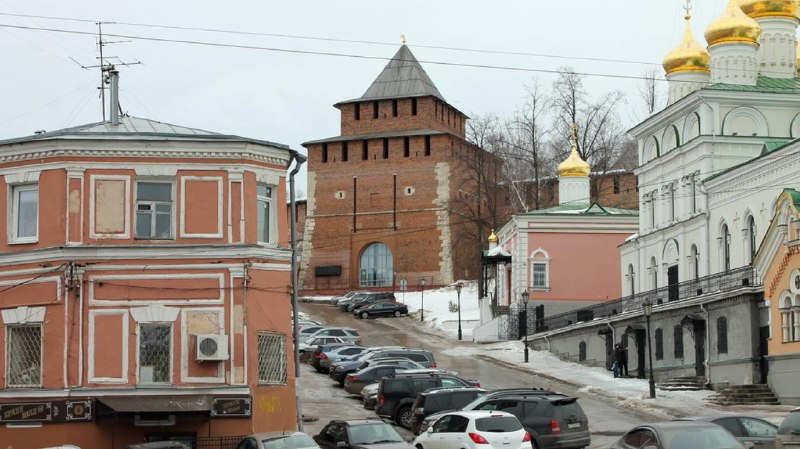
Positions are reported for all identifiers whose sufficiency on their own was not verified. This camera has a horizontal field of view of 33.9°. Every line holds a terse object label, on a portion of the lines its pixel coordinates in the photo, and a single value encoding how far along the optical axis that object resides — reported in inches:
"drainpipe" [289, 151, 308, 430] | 1124.6
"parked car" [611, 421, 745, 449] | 791.1
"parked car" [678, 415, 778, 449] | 916.0
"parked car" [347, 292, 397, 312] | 3122.5
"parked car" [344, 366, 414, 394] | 1630.2
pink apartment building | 1074.1
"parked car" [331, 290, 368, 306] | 3336.6
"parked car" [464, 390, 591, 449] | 1042.1
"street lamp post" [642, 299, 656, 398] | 1568.7
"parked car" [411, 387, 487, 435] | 1240.8
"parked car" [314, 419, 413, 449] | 967.6
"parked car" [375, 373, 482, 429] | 1380.4
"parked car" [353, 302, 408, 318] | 3036.4
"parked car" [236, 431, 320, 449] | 900.0
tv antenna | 1284.4
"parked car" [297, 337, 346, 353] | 2110.7
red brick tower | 3772.1
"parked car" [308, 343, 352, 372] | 1967.3
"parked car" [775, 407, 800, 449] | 847.7
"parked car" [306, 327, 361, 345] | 2222.2
